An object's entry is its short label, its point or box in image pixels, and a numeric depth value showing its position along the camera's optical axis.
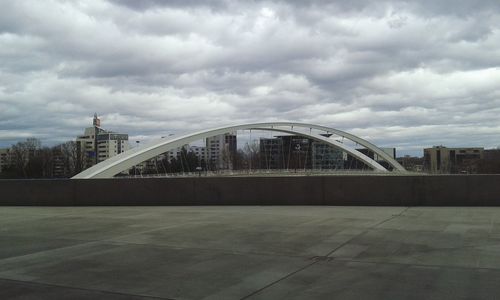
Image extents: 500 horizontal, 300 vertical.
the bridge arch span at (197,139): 34.94
